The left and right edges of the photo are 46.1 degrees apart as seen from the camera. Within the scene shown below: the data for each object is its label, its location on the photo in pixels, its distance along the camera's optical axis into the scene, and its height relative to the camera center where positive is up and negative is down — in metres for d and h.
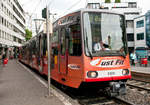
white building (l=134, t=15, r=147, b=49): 36.26 +3.89
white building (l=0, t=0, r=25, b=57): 37.45 +7.10
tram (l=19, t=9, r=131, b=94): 5.62 -0.01
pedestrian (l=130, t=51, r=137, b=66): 17.53 -0.84
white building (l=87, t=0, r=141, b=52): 42.19 +10.93
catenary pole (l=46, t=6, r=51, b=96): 6.27 +1.09
